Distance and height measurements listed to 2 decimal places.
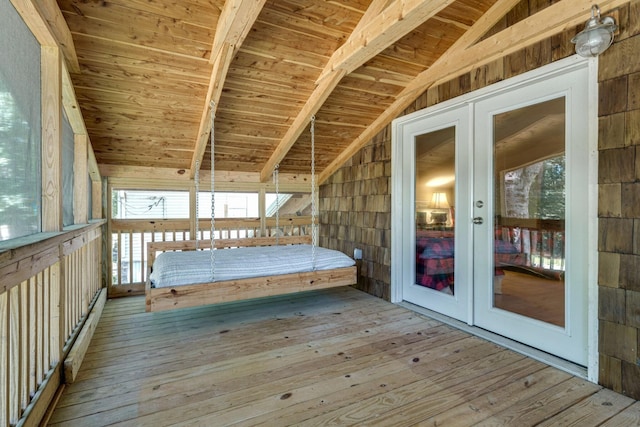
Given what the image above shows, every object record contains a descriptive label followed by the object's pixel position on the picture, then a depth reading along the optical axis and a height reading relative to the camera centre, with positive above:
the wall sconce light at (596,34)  1.99 +1.10
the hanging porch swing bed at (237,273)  2.76 -0.59
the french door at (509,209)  2.30 +0.02
